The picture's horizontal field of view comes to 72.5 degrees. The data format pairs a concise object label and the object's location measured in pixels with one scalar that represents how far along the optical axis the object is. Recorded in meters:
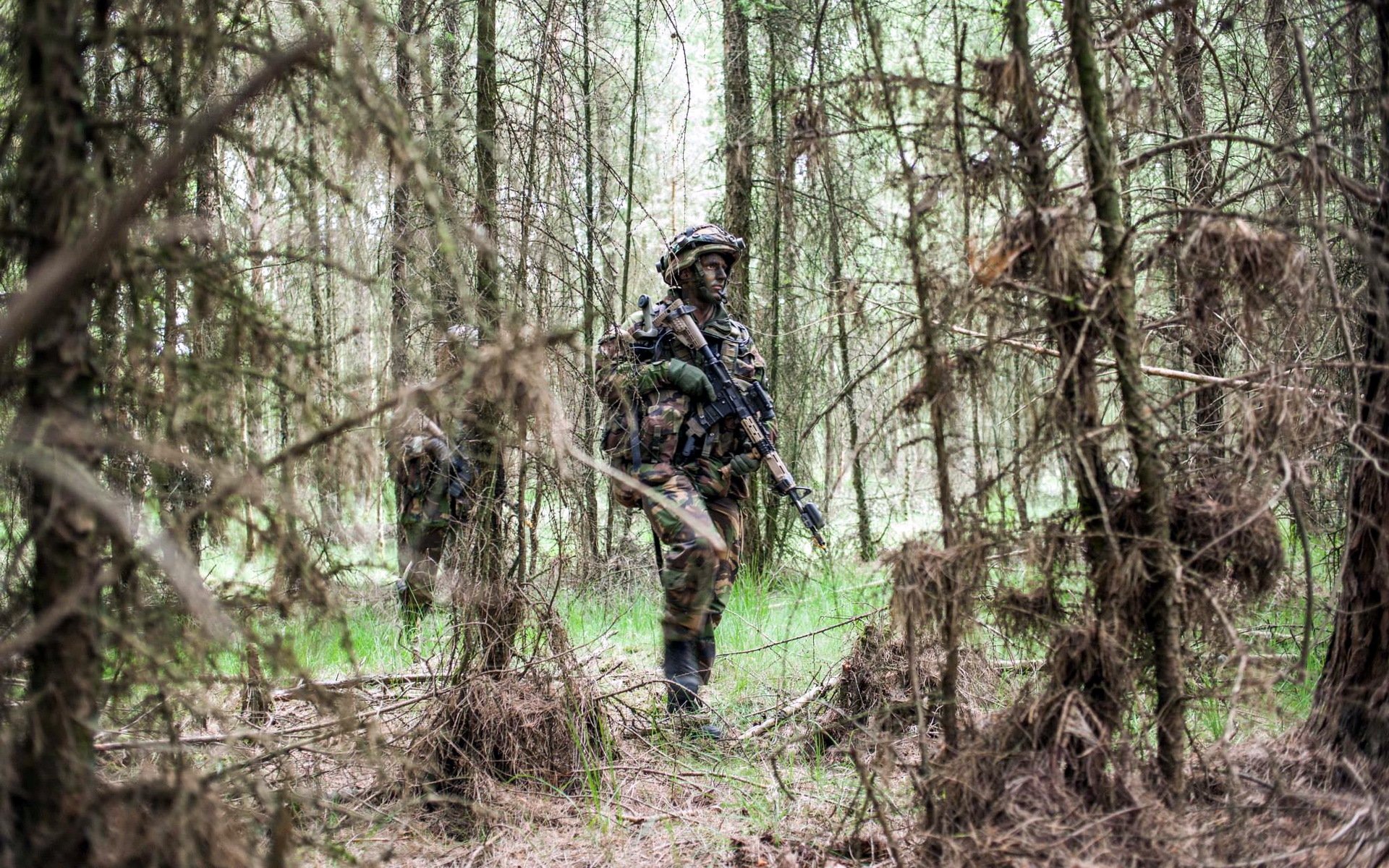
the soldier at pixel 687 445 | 4.48
